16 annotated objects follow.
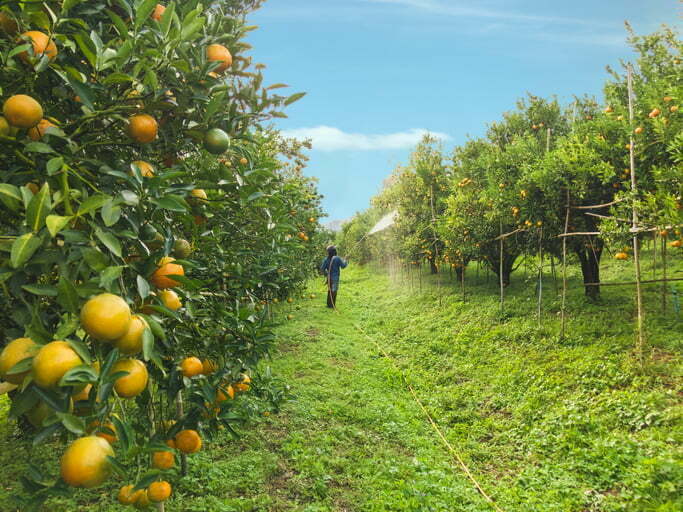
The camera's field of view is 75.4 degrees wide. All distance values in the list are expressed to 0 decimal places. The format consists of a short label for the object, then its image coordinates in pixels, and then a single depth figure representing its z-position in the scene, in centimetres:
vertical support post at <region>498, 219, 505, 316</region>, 735
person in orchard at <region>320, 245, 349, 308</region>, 1070
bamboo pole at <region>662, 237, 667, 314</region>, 515
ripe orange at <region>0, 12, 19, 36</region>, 125
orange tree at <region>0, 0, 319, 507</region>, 96
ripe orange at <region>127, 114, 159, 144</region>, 133
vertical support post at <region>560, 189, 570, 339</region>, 565
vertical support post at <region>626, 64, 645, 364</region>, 433
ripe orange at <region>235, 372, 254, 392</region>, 235
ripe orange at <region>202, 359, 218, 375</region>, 194
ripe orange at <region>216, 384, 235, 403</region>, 200
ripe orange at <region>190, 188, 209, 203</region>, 158
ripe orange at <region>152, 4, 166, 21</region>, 159
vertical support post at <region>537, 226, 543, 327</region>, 623
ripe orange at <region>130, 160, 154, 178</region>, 137
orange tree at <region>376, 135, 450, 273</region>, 1177
